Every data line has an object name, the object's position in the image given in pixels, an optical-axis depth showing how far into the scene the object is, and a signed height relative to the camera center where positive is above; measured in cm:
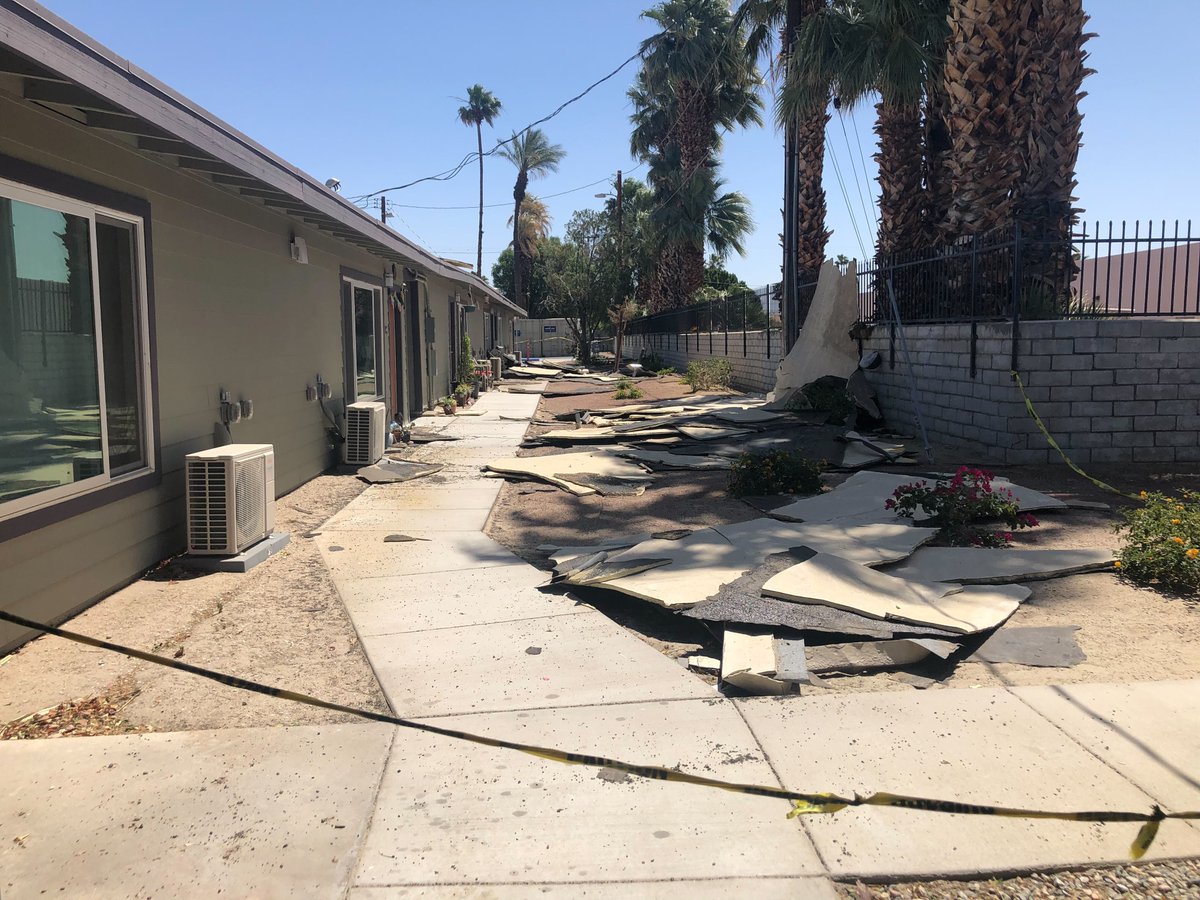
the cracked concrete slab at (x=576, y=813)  281 -162
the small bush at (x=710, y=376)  2269 -50
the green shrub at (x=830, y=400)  1395 -70
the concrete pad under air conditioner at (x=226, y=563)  610 -146
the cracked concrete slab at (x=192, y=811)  276 -163
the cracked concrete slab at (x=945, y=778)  284 -156
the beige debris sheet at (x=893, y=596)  468 -134
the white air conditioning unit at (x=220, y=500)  604 -101
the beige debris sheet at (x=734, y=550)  518 -131
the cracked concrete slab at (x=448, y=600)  519 -155
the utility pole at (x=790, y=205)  1652 +292
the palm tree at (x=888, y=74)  1412 +480
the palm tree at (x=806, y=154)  1934 +475
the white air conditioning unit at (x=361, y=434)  1065 -97
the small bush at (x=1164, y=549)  531 -117
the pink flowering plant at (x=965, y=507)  649 -114
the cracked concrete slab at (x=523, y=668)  407 -157
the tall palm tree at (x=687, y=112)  2883 +902
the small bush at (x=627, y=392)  2067 -85
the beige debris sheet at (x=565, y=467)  1001 -133
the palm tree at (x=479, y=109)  5888 +1668
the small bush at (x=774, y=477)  867 -118
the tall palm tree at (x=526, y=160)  5662 +1280
